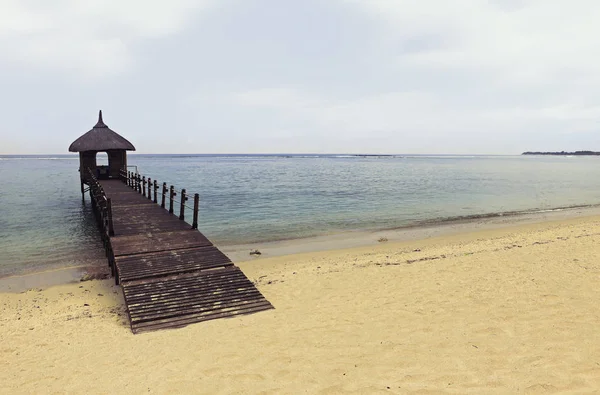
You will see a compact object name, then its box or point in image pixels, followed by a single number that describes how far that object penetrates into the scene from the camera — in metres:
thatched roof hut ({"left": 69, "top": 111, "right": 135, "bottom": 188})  23.34
